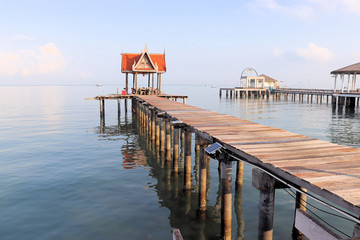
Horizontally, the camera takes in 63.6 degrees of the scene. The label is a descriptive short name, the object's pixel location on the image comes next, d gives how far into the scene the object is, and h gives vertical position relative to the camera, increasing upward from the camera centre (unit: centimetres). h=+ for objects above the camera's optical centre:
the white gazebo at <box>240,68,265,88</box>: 7419 +298
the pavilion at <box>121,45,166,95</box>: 3682 +306
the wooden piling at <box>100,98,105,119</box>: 3278 -171
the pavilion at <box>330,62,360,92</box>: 4229 +316
